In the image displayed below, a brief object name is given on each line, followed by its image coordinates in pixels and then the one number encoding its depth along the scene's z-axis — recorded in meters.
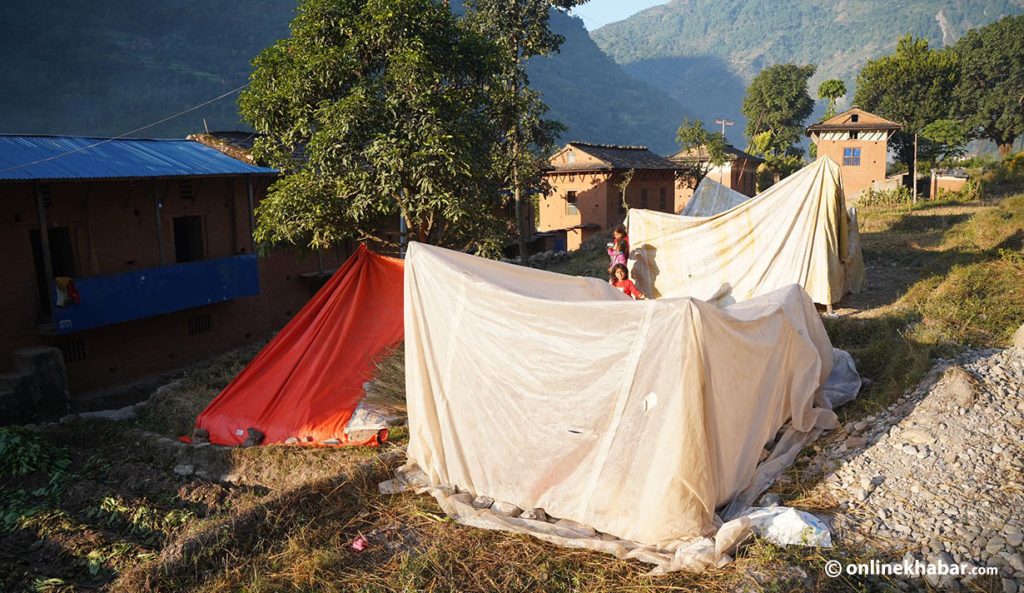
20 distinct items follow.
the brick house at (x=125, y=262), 10.07
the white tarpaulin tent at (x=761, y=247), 8.97
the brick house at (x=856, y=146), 28.80
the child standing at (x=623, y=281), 8.98
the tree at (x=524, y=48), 17.81
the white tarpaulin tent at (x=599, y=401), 4.05
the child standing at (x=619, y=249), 9.85
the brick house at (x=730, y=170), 29.28
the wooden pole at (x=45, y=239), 9.96
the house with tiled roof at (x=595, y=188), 23.39
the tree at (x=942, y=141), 32.75
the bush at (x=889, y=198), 24.45
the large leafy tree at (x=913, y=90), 36.25
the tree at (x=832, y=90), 37.78
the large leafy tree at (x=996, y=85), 36.00
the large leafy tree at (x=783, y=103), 46.28
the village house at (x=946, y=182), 26.70
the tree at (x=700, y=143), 27.73
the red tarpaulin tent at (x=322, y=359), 7.03
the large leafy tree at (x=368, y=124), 7.12
